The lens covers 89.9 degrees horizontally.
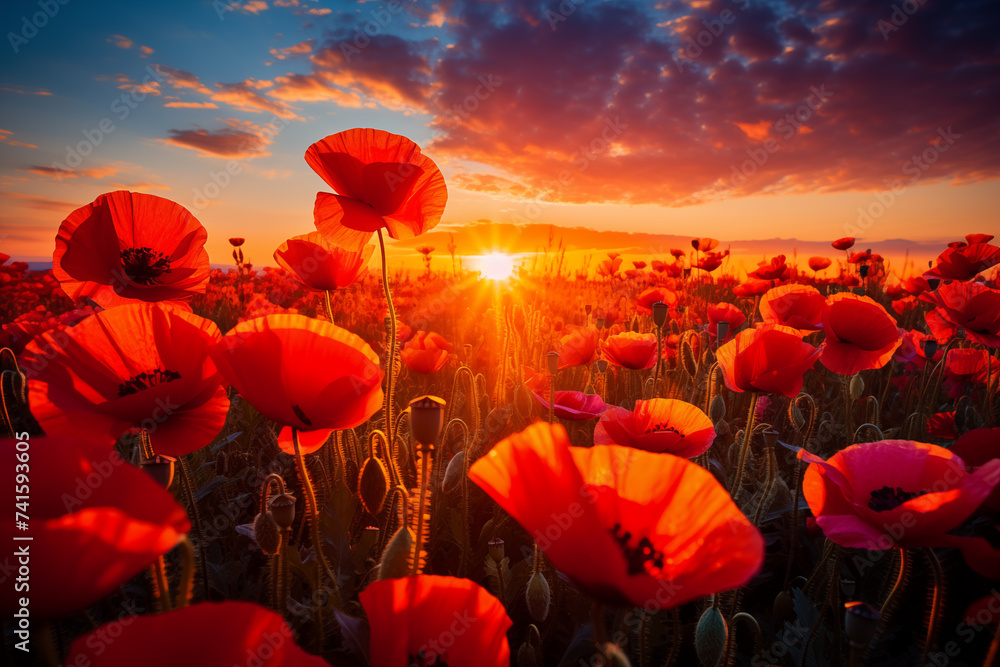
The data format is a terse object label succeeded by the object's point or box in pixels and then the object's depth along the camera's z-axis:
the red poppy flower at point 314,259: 2.01
